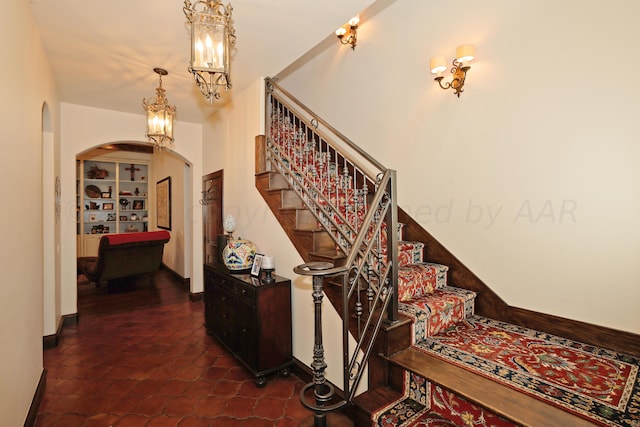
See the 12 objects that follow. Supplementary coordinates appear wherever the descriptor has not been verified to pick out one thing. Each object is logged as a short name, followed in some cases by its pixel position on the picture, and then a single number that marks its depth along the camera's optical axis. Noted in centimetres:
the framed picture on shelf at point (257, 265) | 288
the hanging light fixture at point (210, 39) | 161
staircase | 152
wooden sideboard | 257
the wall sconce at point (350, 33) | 354
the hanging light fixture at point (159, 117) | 304
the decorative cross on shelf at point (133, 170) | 849
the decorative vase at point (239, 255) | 309
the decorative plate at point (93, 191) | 783
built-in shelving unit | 764
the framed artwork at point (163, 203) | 691
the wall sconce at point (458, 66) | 238
